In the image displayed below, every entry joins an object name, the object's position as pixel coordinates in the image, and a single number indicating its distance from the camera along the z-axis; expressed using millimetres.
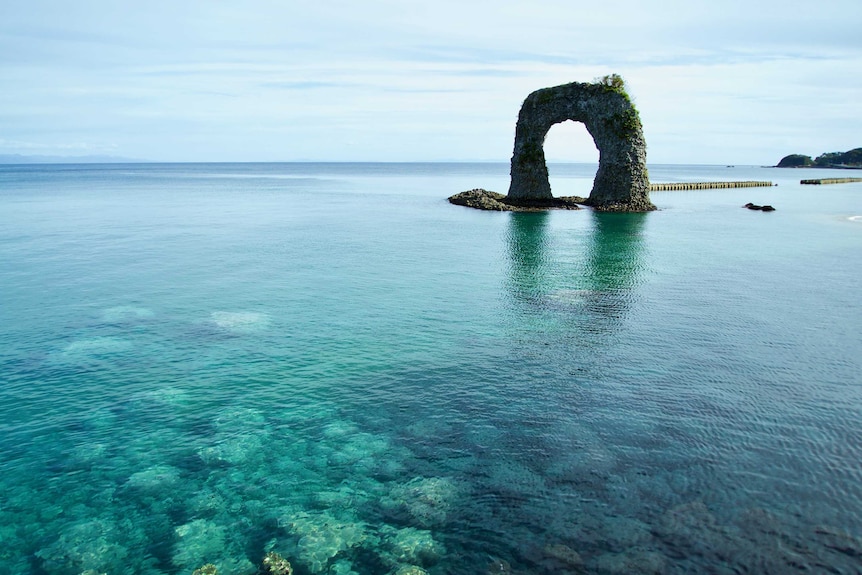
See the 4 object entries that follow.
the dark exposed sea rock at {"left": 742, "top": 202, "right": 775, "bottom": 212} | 88912
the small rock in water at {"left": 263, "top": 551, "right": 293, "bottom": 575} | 12719
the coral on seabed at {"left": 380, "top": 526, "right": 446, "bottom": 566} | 13055
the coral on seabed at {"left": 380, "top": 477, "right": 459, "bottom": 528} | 14445
